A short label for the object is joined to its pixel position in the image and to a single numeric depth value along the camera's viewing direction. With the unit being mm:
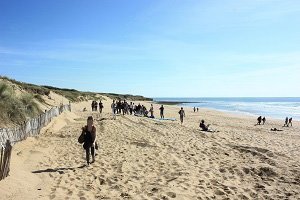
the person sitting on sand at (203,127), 15860
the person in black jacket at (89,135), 7322
